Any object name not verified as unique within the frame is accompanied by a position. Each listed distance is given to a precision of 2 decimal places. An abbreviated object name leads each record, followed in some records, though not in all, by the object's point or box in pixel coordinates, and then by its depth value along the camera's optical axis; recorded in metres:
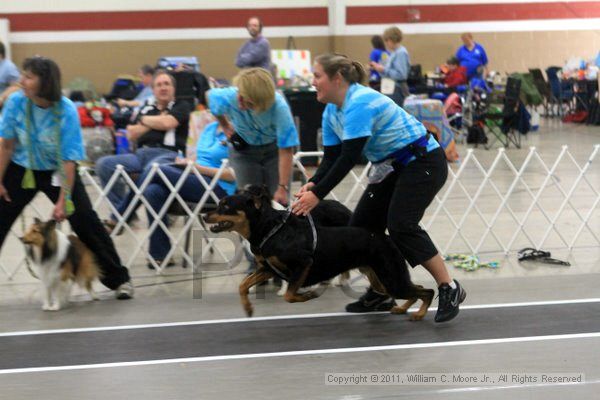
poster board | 26.59
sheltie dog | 9.02
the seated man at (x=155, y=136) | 11.83
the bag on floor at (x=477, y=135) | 23.11
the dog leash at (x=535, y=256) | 11.17
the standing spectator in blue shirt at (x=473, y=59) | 26.94
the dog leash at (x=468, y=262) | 10.95
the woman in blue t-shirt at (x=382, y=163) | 8.11
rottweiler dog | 8.24
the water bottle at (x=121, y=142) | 18.13
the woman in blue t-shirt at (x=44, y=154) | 8.75
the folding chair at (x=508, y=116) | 22.77
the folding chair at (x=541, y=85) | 28.98
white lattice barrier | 11.12
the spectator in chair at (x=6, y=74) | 16.46
